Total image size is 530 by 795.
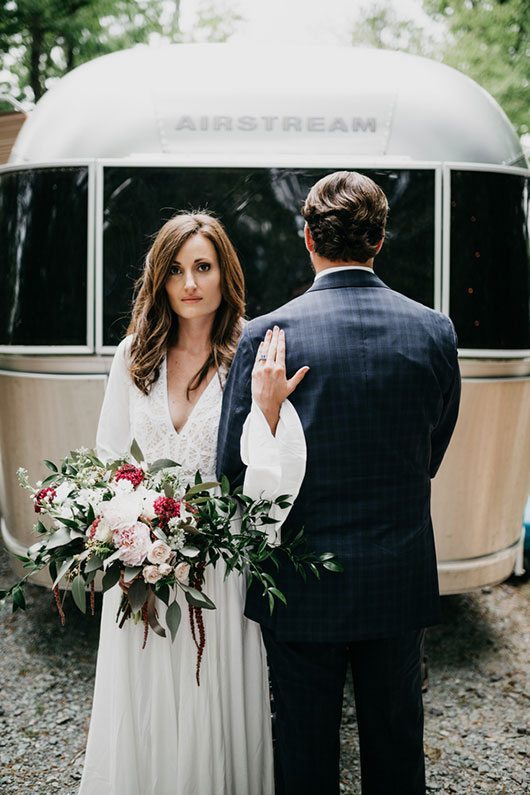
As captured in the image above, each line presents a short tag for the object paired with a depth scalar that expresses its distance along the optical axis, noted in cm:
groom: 215
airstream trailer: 380
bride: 253
